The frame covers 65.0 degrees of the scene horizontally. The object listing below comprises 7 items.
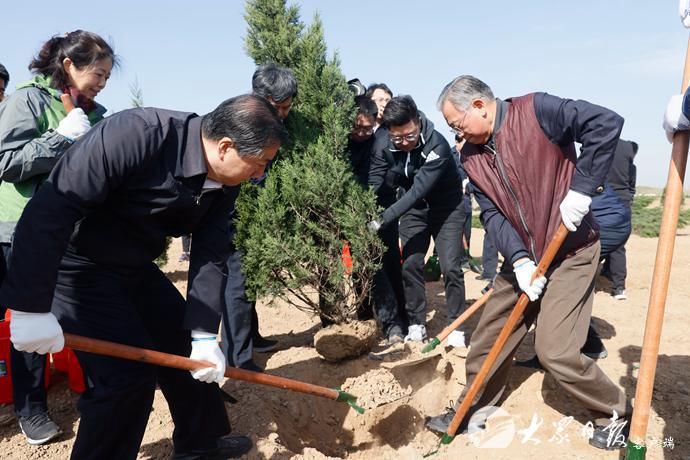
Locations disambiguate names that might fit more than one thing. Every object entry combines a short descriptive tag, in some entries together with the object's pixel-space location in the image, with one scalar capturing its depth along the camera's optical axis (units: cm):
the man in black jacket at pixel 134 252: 222
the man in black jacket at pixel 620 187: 692
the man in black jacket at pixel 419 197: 459
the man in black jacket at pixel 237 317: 421
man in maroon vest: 315
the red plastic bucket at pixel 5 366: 362
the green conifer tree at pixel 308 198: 407
